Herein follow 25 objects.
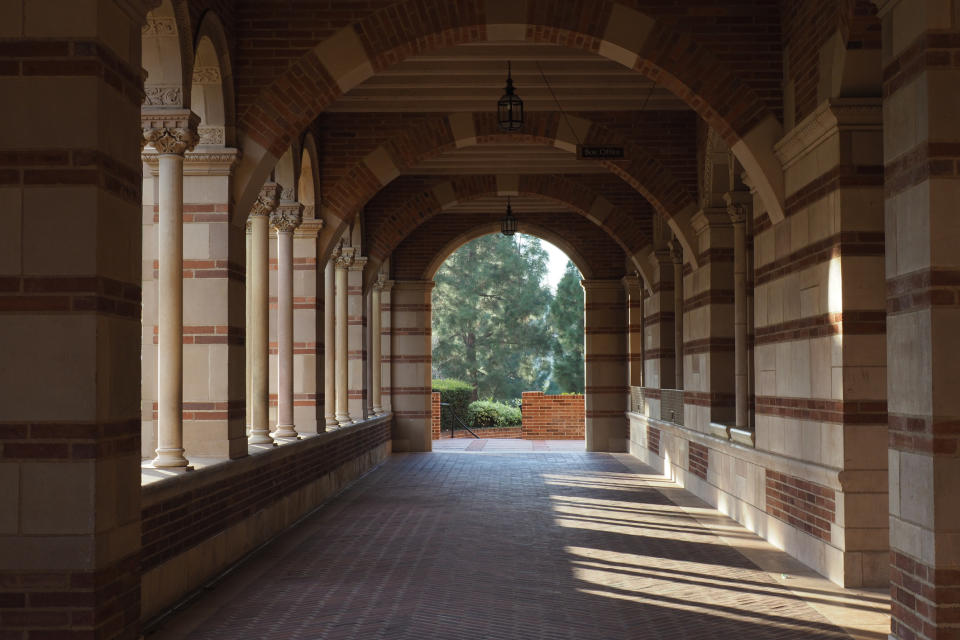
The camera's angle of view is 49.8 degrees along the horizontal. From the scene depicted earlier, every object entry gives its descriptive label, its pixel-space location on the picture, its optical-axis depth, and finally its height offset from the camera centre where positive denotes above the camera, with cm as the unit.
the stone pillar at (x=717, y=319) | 1158 +40
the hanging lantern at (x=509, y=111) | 1052 +254
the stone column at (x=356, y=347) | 1728 +17
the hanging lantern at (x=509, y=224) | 1758 +225
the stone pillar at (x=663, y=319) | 1614 +56
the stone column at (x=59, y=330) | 451 +13
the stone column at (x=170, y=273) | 741 +62
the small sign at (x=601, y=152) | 1171 +231
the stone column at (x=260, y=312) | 1011 +45
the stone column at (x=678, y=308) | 1513 +69
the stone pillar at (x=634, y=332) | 1953 +45
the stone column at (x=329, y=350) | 1414 +10
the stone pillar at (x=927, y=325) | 447 +12
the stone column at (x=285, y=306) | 1123 +57
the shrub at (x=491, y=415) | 3120 -179
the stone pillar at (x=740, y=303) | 1064 +54
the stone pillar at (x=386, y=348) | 2062 +18
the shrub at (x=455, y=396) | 3005 -117
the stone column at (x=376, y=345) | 1958 +23
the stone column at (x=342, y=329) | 1573 +44
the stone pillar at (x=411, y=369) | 2062 -24
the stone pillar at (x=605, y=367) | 2031 -23
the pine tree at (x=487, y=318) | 4056 +152
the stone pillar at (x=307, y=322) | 1253 +43
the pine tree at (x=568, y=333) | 3822 +86
